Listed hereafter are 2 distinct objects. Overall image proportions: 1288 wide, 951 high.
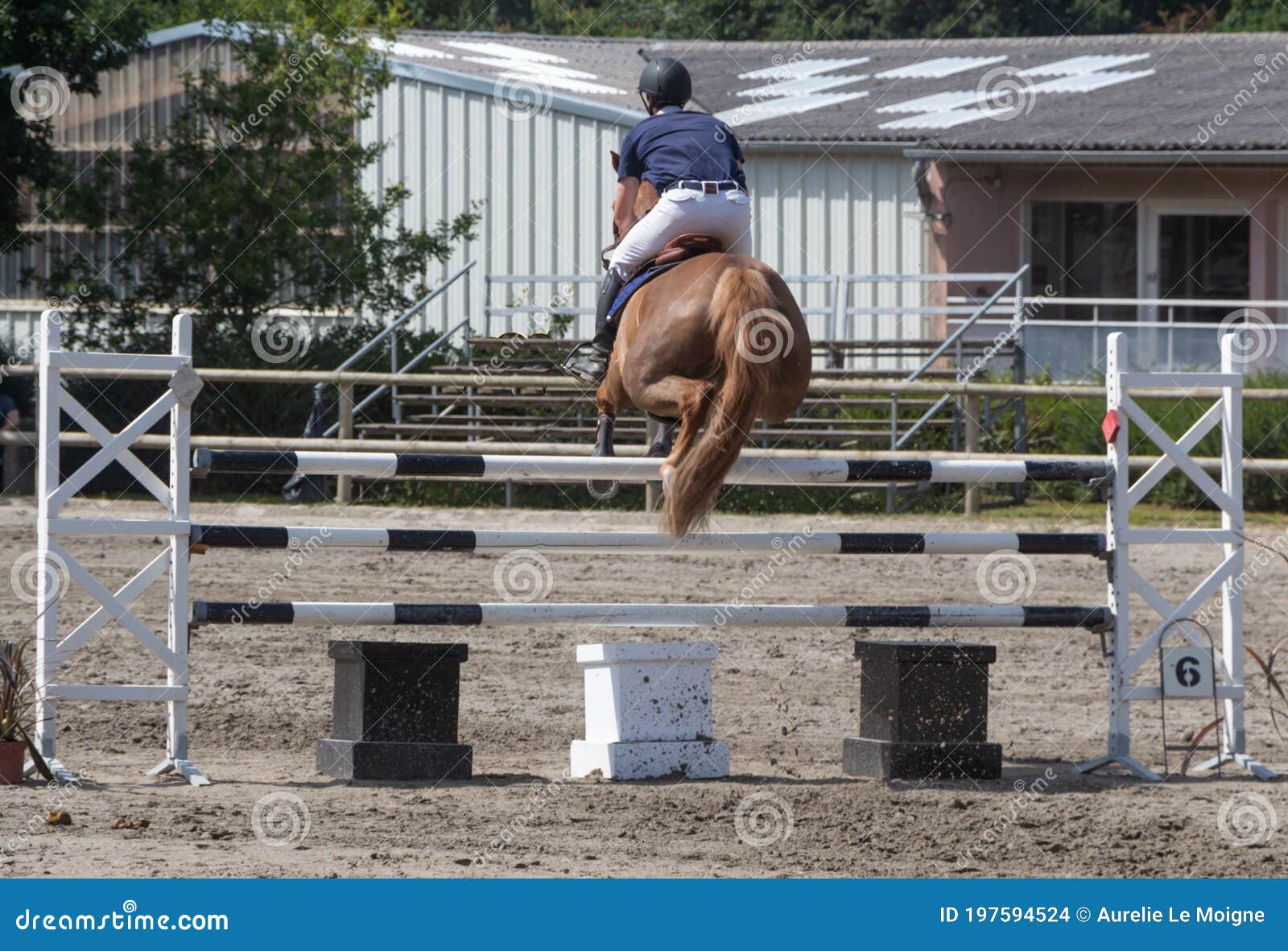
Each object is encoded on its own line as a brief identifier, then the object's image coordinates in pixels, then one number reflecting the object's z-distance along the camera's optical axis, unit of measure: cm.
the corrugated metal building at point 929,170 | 3869
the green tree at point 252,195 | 3556
